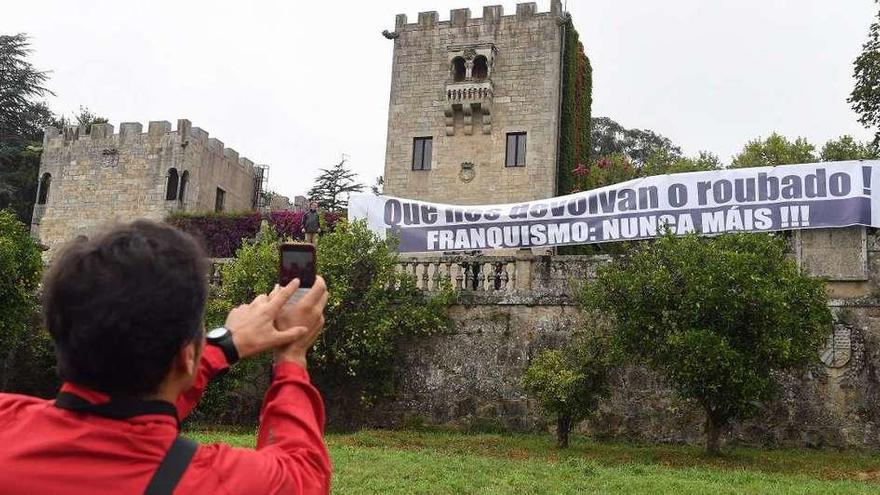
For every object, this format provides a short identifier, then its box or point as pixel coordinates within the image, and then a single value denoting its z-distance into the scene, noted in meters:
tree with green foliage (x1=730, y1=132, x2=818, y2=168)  32.53
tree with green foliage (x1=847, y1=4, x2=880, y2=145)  24.69
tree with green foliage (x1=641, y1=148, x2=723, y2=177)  31.22
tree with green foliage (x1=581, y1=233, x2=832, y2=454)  11.59
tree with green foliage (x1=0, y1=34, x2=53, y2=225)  37.28
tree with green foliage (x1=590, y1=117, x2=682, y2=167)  47.50
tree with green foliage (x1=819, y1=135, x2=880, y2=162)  29.86
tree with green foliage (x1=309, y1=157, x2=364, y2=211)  46.53
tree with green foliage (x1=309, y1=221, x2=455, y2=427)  15.31
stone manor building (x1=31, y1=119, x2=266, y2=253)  31.16
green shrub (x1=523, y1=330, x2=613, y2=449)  12.93
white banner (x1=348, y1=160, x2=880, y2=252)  14.63
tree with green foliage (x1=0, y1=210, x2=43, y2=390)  15.83
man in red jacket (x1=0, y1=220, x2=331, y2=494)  1.63
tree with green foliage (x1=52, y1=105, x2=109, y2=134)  41.44
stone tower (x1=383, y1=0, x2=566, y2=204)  25.30
